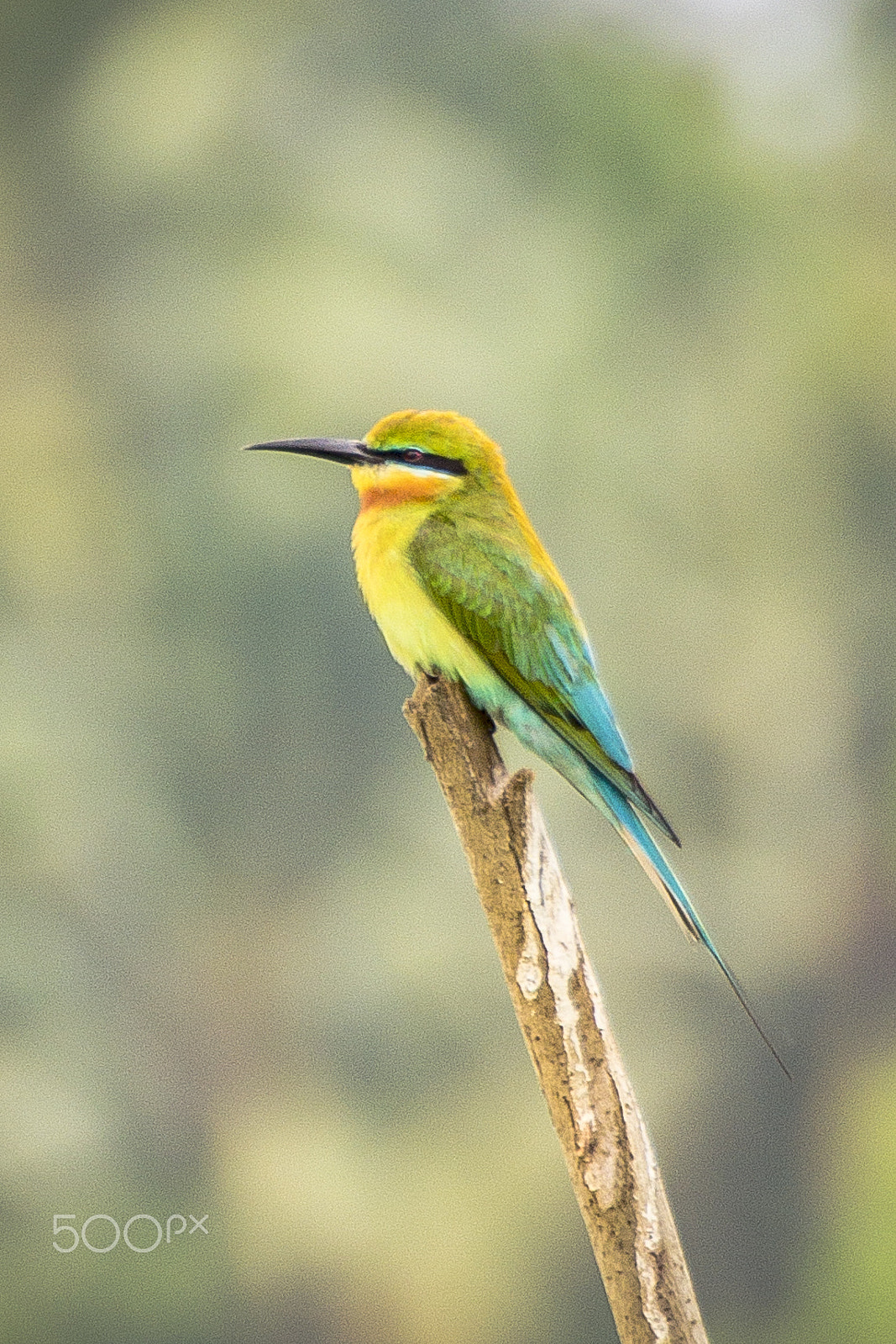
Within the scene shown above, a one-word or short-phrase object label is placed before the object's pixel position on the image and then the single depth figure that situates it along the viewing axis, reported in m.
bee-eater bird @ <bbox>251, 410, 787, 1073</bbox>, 7.39
